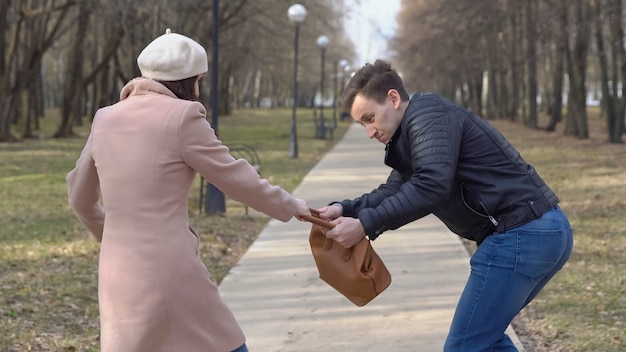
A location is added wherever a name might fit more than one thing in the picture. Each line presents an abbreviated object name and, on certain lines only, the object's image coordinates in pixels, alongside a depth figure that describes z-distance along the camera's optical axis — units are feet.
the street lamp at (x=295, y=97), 71.56
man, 10.64
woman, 9.64
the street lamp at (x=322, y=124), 104.22
